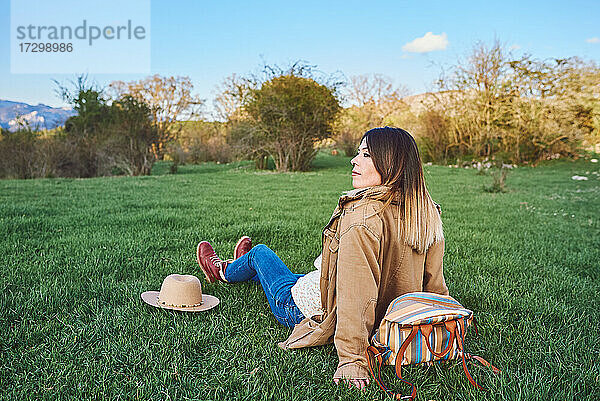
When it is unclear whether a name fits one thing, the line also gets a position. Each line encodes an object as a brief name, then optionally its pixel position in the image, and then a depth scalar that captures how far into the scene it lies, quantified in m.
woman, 2.05
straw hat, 2.96
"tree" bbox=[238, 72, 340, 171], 17.82
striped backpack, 1.99
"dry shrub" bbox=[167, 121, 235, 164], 23.72
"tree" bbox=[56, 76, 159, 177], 15.80
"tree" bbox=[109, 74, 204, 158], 23.42
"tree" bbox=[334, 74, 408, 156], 31.67
